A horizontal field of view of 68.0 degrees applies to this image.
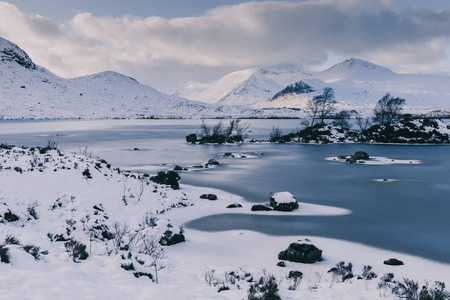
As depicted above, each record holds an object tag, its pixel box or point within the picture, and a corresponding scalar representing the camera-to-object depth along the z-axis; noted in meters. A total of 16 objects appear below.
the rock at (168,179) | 23.81
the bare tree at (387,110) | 80.38
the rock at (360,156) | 40.22
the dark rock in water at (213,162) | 37.16
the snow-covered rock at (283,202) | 18.55
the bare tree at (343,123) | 82.75
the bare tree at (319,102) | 80.22
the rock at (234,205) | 19.15
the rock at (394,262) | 11.67
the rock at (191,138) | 66.00
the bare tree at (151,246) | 11.72
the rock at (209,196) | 20.97
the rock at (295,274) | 10.31
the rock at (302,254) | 11.89
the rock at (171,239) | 13.51
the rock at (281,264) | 11.55
